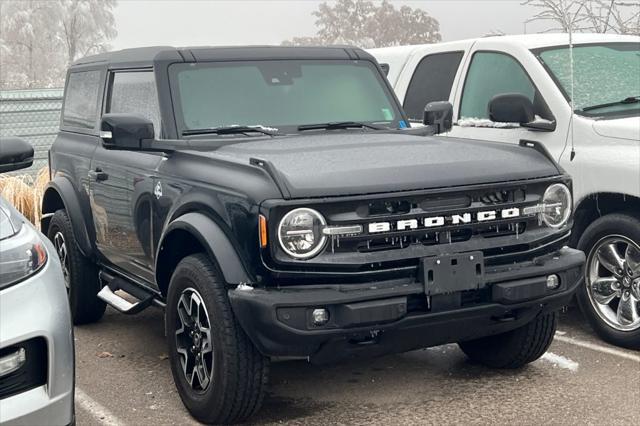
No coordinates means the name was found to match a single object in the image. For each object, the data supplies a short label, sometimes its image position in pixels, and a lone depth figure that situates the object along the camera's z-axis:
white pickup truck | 5.72
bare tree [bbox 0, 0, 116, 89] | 63.72
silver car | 3.24
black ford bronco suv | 4.10
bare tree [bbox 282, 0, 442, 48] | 62.78
